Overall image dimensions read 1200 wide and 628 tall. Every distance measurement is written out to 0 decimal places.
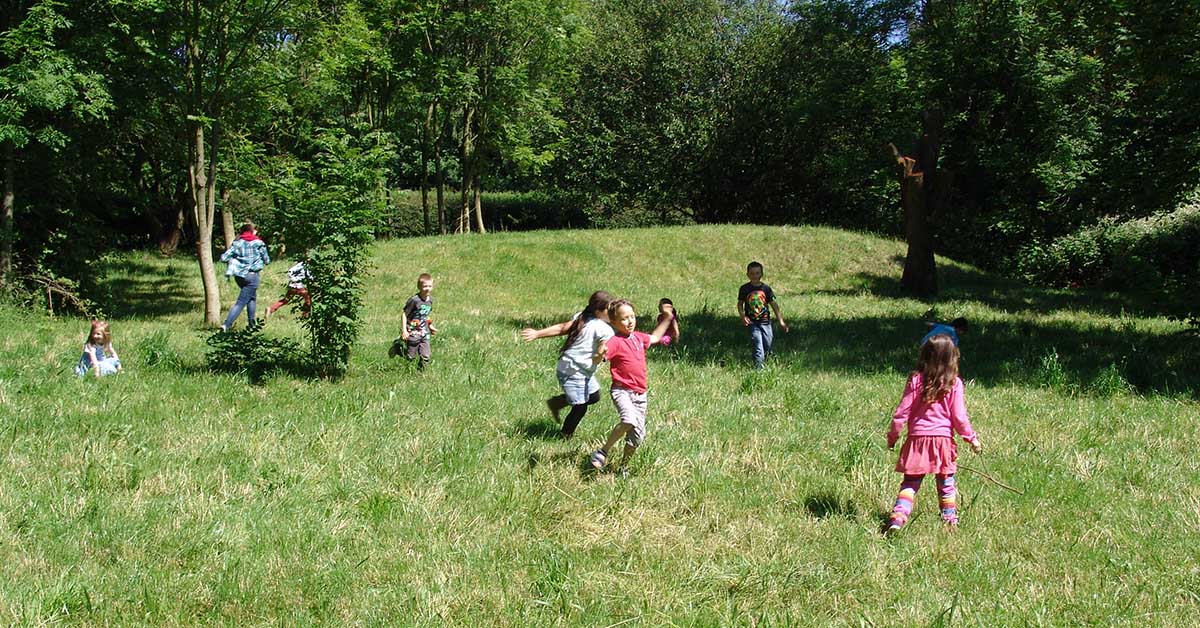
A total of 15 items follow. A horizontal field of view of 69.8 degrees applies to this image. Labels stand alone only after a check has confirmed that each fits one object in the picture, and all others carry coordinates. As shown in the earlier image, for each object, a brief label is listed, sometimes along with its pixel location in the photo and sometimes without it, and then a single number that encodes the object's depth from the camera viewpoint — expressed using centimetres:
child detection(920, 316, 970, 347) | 1009
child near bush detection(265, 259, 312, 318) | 1024
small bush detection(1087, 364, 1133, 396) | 1069
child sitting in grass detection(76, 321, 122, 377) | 1021
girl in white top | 748
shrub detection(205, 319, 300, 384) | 1042
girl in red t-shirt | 696
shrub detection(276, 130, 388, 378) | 986
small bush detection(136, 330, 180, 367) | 1076
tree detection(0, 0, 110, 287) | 1446
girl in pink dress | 604
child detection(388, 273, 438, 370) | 1134
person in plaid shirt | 1539
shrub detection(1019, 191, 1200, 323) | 2291
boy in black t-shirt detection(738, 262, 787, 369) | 1177
